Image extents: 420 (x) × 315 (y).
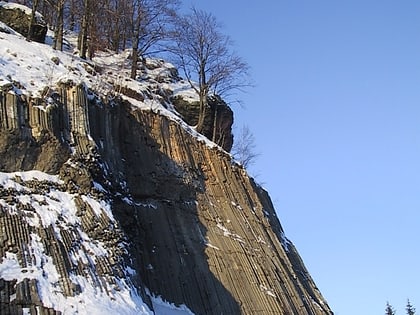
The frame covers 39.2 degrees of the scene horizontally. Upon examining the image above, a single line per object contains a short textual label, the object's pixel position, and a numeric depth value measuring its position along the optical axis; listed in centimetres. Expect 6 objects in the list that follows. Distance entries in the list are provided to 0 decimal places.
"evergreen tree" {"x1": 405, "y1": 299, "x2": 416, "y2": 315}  6391
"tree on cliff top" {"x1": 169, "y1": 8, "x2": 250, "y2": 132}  2981
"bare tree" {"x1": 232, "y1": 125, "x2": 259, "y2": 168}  3823
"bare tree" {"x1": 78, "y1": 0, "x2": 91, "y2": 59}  2314
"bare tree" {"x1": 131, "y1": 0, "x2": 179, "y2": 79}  2919
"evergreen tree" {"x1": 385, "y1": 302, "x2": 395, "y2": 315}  6363
